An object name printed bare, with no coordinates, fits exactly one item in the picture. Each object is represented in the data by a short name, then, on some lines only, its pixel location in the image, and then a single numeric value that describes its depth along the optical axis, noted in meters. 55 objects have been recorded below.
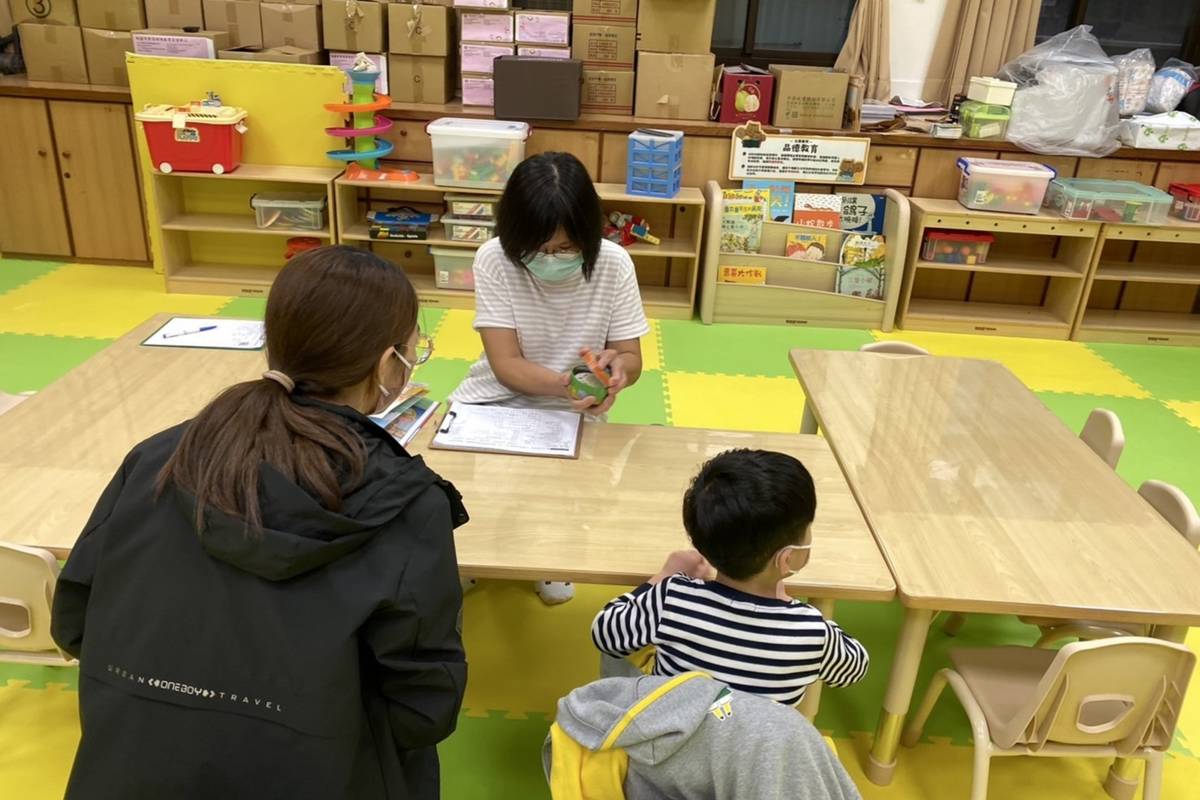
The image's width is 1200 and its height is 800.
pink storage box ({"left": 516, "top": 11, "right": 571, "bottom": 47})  4.82
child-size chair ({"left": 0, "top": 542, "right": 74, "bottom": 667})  1.71
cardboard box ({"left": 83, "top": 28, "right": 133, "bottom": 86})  4.96
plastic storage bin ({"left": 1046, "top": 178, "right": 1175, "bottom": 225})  4.79
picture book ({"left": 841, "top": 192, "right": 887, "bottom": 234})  5.08
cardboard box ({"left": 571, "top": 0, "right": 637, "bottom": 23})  4.77
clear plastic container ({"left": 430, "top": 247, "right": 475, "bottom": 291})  4.99
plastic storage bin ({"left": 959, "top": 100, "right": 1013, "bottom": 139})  4.85
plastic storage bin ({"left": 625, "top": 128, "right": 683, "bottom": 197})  4.69
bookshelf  5.03
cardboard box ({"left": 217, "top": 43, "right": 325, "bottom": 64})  4.82
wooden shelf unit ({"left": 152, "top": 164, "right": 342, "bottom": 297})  4.92
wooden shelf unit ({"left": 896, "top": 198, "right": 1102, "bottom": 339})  4.86
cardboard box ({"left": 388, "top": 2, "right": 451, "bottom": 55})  4.75
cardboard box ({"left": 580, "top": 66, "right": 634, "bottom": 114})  4.93
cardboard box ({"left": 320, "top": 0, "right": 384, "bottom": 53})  4.79
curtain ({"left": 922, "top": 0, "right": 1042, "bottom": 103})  5.05
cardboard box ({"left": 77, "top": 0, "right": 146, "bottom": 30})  4.98
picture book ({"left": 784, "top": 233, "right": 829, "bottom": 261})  5.08
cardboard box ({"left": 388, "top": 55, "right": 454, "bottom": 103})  4.91
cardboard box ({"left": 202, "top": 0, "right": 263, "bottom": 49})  5.02
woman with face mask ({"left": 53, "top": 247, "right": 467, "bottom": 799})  1.15
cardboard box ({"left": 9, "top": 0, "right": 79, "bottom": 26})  4.97
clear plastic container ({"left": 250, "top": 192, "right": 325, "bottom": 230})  4.97
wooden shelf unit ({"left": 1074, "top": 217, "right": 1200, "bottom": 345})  5.06
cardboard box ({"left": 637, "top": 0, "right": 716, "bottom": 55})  4.77
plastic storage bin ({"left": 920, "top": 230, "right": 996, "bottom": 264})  5.01
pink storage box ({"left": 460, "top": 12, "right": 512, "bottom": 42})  4.81
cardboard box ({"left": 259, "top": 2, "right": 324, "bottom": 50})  4.91
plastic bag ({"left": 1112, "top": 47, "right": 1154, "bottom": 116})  4.93
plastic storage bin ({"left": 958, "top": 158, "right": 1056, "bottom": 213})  4.79
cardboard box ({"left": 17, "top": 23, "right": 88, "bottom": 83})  4.95
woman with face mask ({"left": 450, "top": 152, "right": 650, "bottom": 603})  2.25
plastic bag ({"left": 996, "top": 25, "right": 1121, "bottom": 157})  4.79
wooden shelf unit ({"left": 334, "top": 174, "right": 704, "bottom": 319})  4.91
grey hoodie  1.19
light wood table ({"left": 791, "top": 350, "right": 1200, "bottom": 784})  1.80
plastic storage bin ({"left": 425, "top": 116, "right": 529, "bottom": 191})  4.61
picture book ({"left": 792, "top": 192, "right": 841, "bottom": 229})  5.08
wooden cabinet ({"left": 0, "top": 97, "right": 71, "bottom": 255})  5.02
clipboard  2.18
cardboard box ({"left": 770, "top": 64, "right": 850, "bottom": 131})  4.88
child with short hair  1.58
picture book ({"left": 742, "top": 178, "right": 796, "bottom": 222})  5.03
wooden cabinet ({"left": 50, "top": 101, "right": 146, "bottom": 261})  5.01
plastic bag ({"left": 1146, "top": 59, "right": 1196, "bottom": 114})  4.99
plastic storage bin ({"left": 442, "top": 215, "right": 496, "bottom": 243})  4.88
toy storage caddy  4.61
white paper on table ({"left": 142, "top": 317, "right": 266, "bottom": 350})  2.63
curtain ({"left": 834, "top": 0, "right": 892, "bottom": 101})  5.06
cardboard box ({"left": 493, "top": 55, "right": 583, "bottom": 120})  4.71
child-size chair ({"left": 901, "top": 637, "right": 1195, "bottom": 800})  1.78
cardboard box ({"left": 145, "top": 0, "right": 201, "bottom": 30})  4.99
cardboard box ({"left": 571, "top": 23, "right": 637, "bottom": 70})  4.82
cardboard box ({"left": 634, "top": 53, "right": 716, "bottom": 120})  4.85
